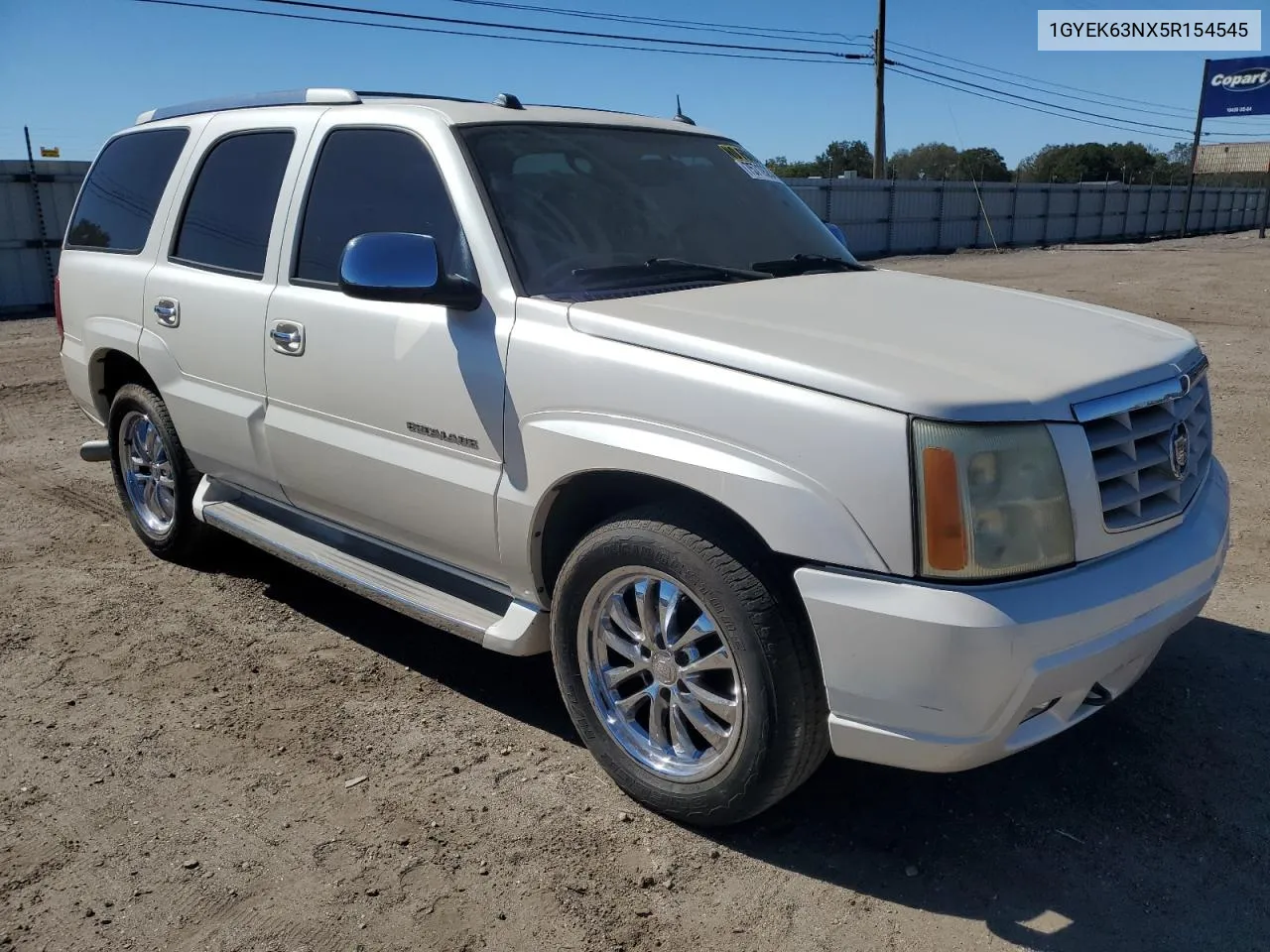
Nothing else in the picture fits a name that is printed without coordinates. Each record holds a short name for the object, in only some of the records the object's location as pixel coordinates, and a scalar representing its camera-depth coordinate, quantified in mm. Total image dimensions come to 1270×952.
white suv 2492
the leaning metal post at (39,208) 17625
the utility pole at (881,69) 34812
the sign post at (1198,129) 42875
